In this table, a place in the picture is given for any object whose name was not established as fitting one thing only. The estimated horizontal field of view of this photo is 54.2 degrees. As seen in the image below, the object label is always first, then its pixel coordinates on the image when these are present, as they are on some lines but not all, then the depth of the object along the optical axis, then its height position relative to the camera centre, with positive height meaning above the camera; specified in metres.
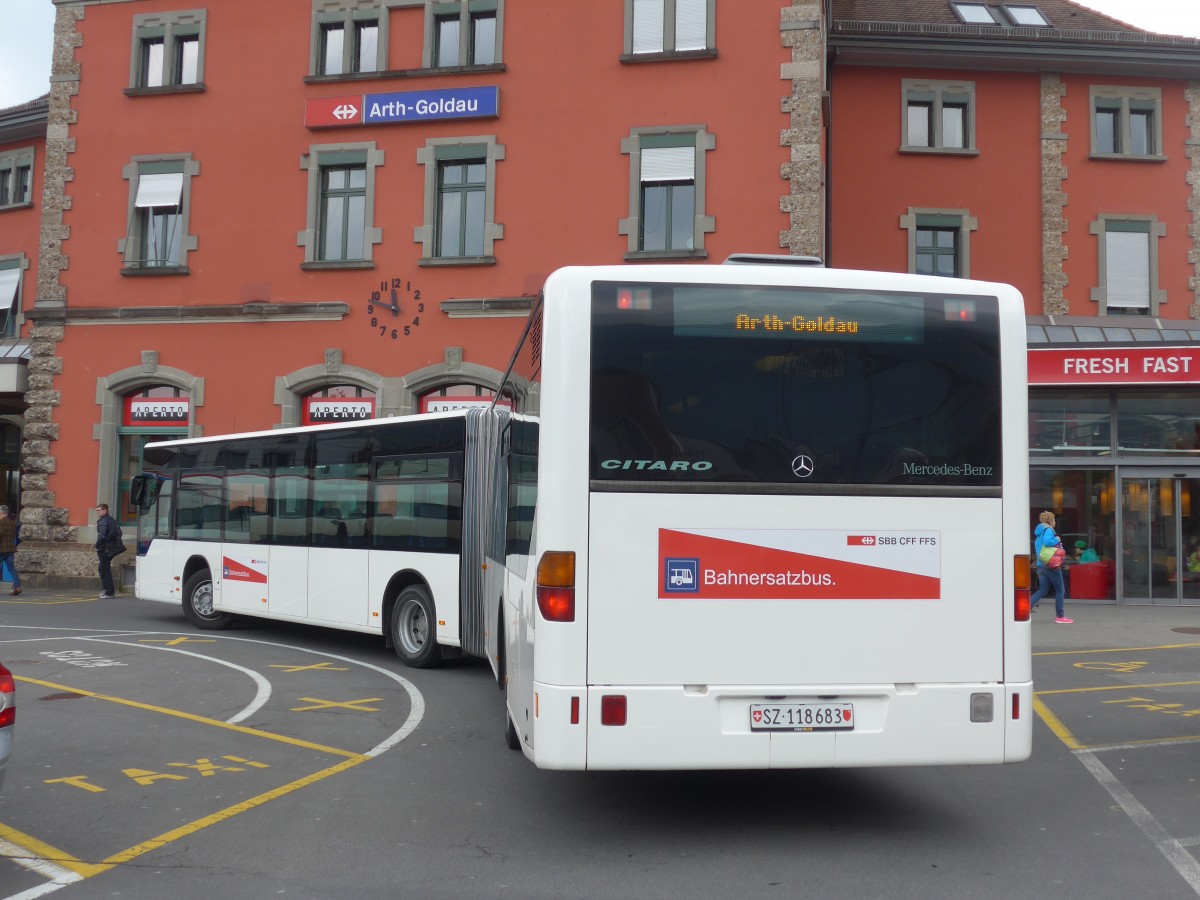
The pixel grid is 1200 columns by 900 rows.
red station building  20.56 +6.09
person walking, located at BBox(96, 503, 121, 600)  21.11 -0.73
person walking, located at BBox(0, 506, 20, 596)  21.72 -0.81
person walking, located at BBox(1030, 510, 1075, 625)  17.50 -0.74
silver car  5.17 -0.95
